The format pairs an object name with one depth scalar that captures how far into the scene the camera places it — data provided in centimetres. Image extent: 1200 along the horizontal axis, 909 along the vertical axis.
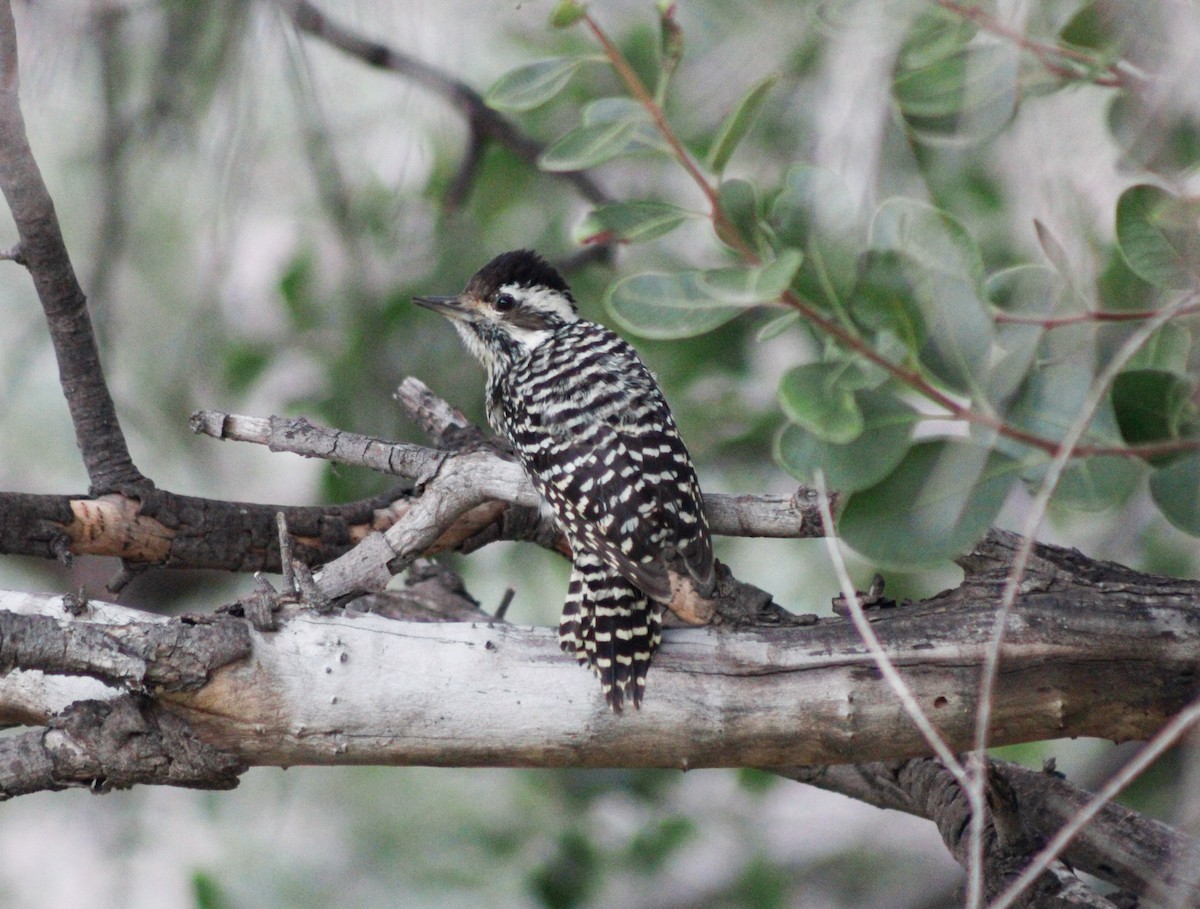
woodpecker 541
